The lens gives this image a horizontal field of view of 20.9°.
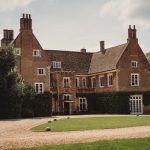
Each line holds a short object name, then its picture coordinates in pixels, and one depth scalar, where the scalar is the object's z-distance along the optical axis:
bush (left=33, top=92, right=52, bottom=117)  57.69
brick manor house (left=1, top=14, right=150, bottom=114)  62.16
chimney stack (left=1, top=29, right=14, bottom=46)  64.88
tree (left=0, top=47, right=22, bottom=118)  50.56
